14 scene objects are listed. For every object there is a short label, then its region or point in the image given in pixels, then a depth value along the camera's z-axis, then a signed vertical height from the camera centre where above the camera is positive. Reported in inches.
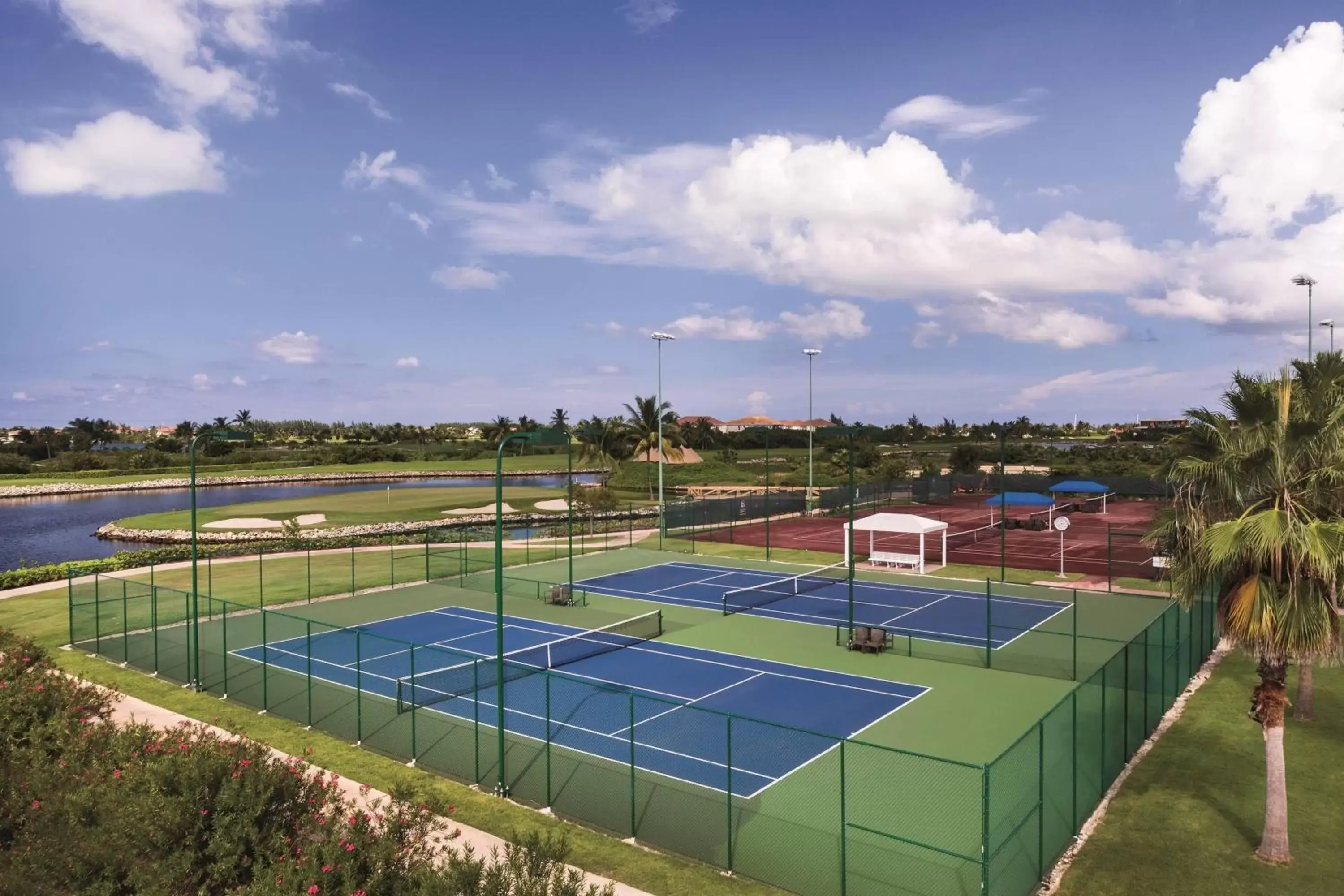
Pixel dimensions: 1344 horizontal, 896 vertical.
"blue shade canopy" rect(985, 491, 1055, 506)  1701.5 -138.2
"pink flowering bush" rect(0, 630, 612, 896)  325.4 -164.6
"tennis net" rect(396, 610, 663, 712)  834.8 -247.8
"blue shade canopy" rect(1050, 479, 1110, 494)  1934.1 -131.2
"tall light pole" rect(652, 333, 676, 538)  1962.4 -174.2
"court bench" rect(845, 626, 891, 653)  1016.9 -241.9
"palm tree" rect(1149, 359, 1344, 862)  468.4 -55.5
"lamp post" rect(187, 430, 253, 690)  860.0 -157.0
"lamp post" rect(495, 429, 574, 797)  567.2 -81.3
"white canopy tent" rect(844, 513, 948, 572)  1460.4 -157.5
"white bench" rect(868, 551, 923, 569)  1588.3 -235.3
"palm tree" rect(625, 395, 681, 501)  3496.6 +34.5
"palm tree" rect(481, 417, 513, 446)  5841.5 +35.3
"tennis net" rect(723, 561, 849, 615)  1327.5 -255.0
